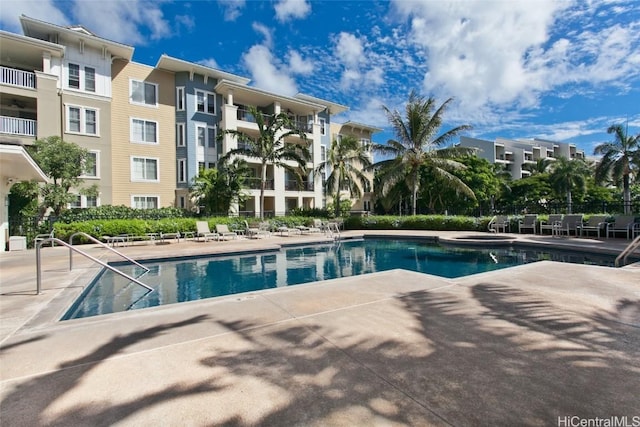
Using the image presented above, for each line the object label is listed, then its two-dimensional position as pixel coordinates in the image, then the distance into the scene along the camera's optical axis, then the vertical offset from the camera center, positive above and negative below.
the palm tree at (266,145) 20.97 +4.54
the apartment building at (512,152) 56.89 +10.80
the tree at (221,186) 22.08 +1.97
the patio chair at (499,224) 18.41 -0.83
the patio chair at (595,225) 15.03 -0.78
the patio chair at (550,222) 16.45 -0.70
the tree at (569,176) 38.47 +4.11
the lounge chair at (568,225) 15.65 -0.81
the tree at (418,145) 21.96 +4.72
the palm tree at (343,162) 25.12 +4.02
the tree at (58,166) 15.92 +2.54
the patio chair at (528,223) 17.42 -0.76
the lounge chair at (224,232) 17.66 -1.04
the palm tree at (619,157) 27.67 +4.59
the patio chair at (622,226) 14.05 -0.79
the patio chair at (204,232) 16.91 -0.96
